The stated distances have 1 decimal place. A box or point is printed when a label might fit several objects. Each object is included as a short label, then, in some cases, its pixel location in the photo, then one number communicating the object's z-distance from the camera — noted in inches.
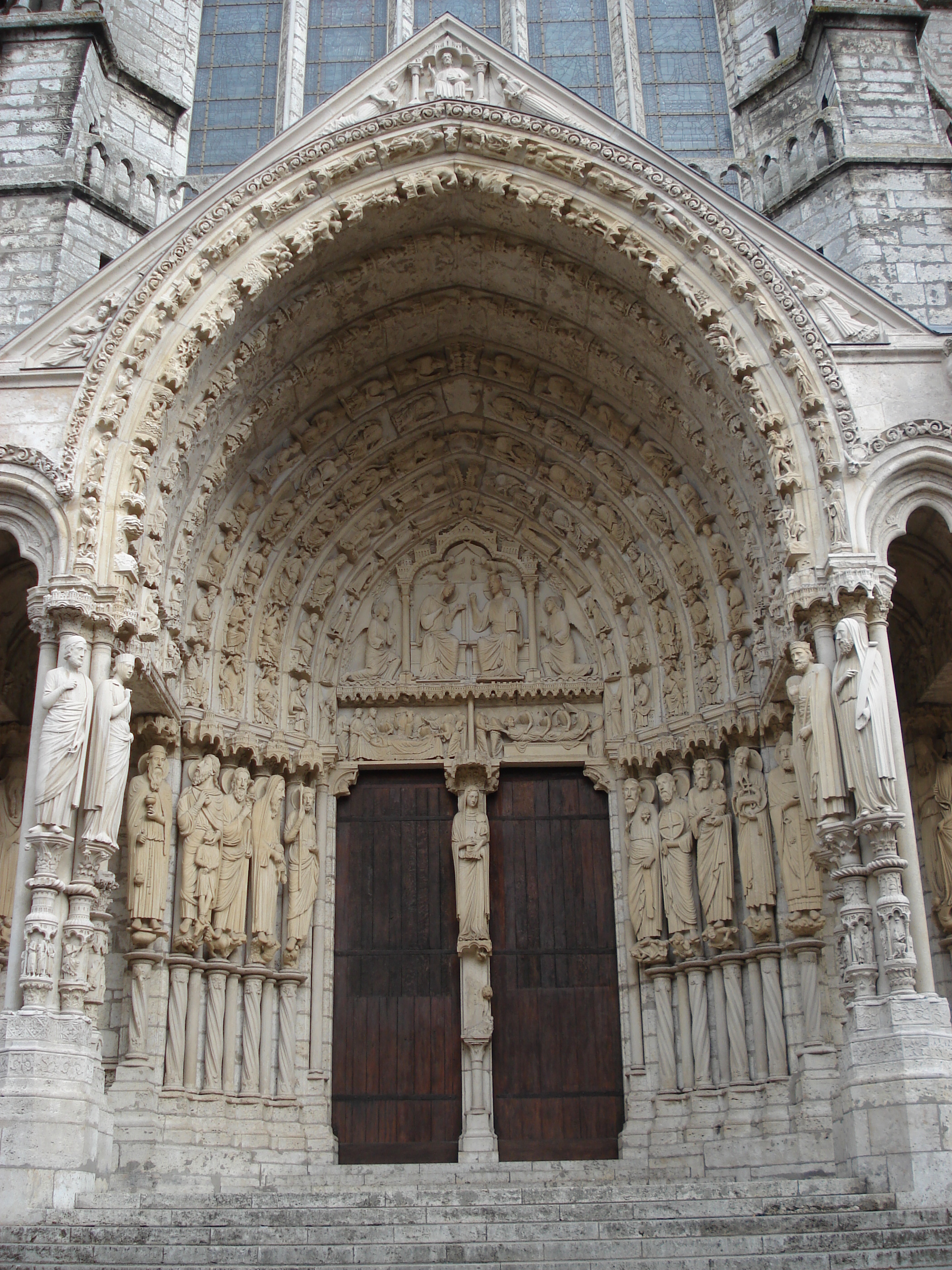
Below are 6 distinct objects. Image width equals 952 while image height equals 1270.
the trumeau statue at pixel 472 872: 352.2
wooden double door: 342.0
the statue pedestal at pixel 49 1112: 239.5
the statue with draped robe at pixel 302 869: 343.3
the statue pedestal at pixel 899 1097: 237.3
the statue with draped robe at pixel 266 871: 335.9
